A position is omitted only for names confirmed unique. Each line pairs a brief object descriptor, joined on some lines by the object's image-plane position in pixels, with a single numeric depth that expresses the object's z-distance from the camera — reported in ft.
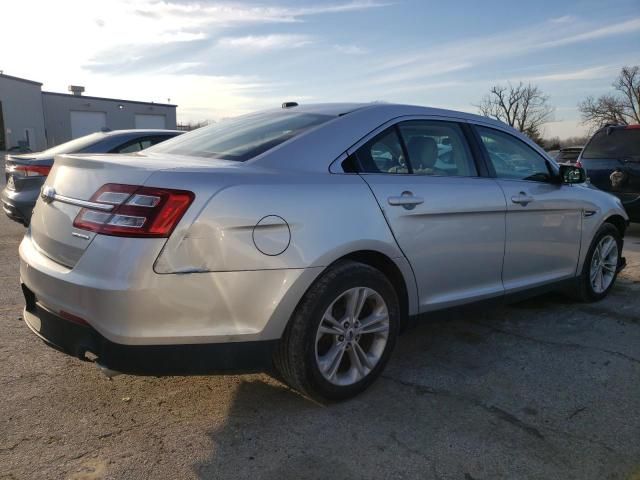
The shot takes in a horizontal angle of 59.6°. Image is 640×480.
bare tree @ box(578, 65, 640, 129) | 188.85
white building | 139.85
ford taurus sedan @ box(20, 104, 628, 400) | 7.91
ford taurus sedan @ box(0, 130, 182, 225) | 21.35
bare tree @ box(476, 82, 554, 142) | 245.24
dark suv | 26.35
